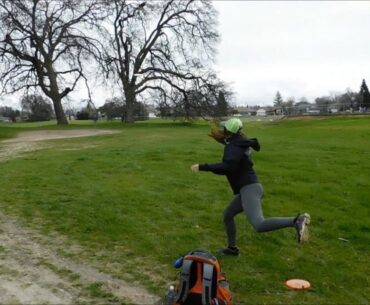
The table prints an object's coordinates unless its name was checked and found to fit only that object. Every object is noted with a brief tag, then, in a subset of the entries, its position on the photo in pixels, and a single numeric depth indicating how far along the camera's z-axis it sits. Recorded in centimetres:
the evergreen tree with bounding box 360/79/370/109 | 8131
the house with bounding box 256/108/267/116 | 9116
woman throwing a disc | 588
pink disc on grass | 569
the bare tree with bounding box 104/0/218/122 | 4325
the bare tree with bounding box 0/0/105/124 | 3684
